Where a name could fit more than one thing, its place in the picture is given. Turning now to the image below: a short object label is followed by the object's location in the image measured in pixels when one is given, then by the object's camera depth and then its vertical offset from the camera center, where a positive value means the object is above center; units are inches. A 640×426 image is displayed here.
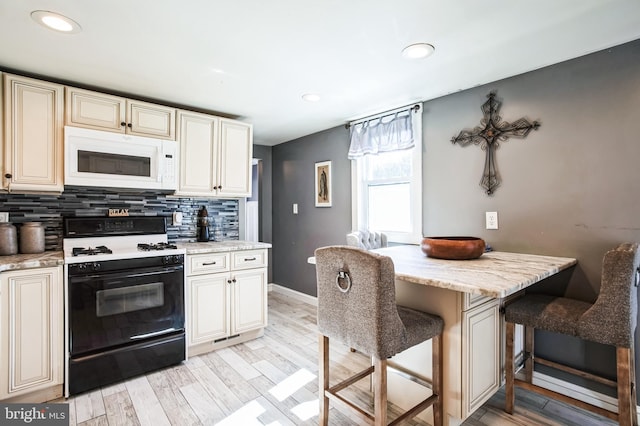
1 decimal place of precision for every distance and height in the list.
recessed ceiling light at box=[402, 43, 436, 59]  75.2 +38.2
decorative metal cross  93.7 +22.5
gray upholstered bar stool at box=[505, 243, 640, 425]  60.2 -21.9
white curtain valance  115.5 +29.5
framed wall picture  151.2 +13.4
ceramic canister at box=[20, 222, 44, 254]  92.2 -6.9
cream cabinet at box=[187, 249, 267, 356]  105.3 -29.3
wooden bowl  75.0 -8.5
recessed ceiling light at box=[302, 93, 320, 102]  107.7 +38.8
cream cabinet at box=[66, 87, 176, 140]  93.6 +30.5
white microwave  91.8 +16.2
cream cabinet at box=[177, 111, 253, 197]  114.0 +21.2
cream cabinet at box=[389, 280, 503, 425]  63.4 -28.5
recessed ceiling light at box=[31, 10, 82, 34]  62.9 +38.4
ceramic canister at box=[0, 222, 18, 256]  86.8 -6.7
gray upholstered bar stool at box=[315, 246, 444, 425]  53.9 -19.4
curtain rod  113.5 +37.1
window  114.7 +7.9
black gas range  83.8 -25.2
